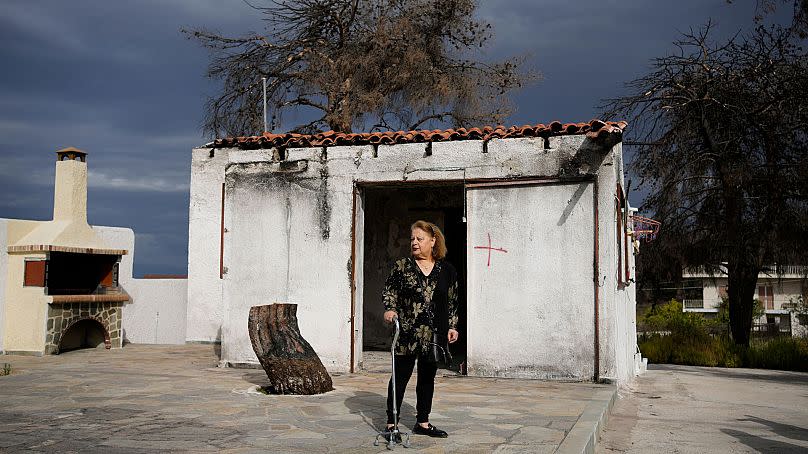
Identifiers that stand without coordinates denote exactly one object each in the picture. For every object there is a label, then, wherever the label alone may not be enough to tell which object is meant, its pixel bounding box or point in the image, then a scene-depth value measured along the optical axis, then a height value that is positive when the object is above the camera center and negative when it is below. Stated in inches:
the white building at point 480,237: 399.5 +27.3
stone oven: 557.9 +0.5
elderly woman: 241.3 -7.7
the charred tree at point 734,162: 792.9 +140.8
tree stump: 336.2 -32.1
